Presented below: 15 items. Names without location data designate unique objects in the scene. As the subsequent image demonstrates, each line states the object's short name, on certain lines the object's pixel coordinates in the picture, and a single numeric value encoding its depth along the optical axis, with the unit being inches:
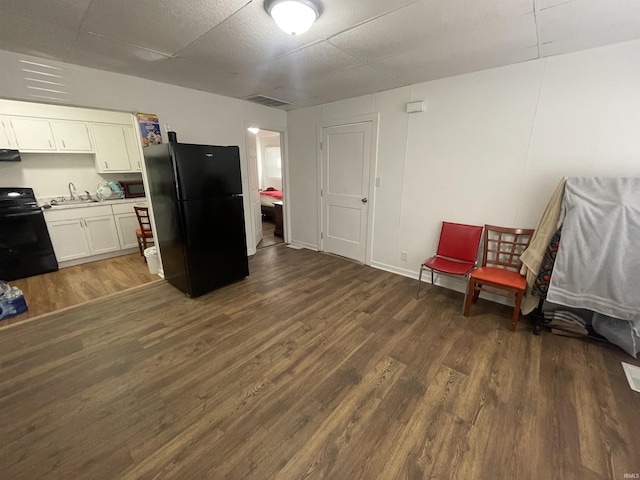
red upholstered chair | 108.4
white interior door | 143.1
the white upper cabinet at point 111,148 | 161.8
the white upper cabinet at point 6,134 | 134.3
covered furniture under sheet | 74.6
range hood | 132.1
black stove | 129.1
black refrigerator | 104.1
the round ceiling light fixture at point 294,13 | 58.2
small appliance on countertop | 173.0
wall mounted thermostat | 116.3
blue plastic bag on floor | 99.0
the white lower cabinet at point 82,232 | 146.3
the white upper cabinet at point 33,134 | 138.5
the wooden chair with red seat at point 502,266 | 91.4
